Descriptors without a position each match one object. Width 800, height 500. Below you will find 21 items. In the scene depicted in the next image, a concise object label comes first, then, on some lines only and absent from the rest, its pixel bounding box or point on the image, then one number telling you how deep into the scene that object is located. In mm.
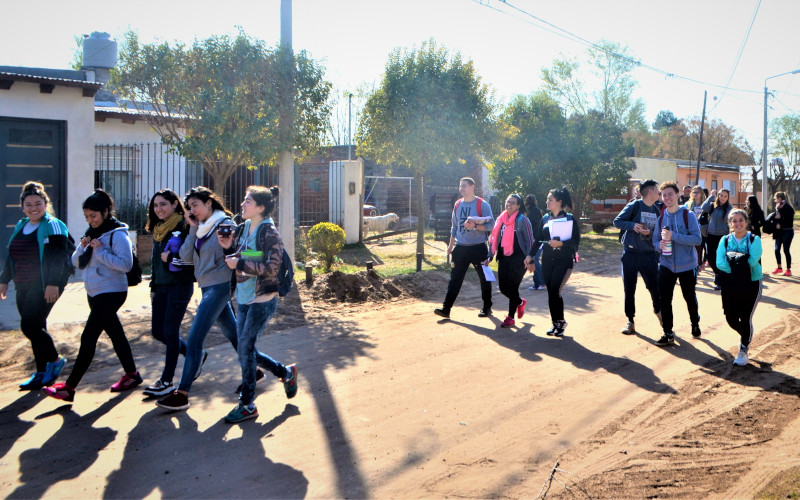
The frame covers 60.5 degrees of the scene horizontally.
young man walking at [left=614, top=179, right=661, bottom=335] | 8070
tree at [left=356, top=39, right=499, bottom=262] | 15742
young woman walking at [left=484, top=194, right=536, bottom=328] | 8820
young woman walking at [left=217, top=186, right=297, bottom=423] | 5090
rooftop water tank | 24516
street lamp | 32469
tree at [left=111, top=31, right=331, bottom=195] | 10391
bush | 13336
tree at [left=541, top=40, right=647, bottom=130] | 51312
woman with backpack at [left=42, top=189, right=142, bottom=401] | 5531
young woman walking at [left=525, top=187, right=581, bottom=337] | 8117
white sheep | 22578
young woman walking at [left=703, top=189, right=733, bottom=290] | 12695
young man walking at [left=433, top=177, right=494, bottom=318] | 9094
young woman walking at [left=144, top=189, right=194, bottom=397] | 5617
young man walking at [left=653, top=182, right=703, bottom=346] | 7613
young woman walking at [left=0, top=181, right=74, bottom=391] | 5848
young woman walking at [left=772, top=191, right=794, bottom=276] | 14140
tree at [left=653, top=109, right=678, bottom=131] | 93888
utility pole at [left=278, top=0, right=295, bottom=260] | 10836
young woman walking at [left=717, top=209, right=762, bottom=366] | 6891
